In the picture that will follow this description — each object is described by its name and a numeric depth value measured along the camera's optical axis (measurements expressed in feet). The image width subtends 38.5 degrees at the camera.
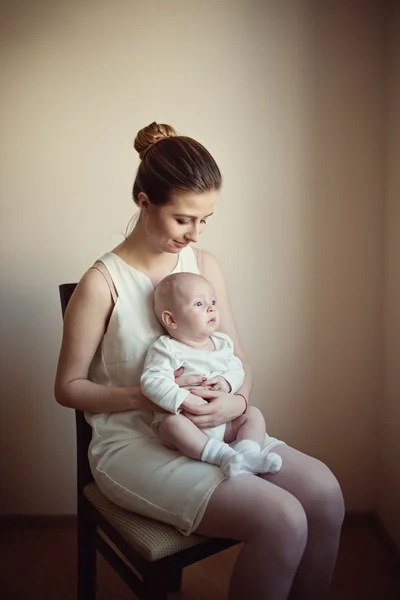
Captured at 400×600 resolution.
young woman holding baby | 4.01
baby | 4.31
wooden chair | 4.12
